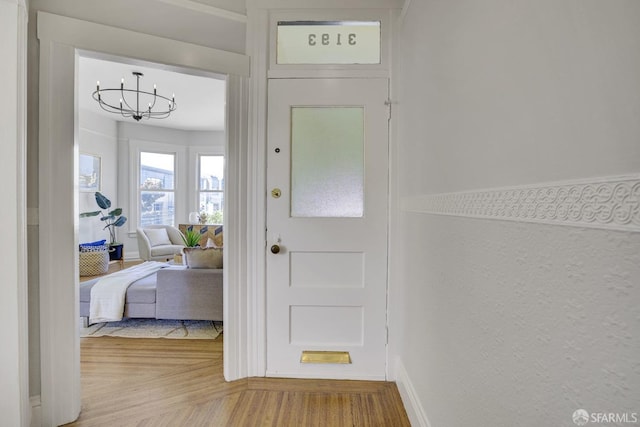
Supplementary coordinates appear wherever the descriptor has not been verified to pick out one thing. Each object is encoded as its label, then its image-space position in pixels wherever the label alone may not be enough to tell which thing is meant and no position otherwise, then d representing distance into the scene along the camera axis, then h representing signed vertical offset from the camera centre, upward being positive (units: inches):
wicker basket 188.5 -34.4
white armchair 208.7 -26.2
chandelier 171.6 +63.8
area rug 107.3 -44.7
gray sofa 108.0 -32.1
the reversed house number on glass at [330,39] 81.2 +43.6
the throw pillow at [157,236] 217.3 -22.1
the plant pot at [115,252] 221.8 -33.7
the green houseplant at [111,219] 212.7 -10.3
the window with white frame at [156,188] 247.0 +13.2
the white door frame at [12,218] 53.9 -2.5
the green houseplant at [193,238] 186.9 -20.2
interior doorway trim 62.7 +1.6
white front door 79.7 -5.4
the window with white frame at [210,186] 263.3 +16.5
